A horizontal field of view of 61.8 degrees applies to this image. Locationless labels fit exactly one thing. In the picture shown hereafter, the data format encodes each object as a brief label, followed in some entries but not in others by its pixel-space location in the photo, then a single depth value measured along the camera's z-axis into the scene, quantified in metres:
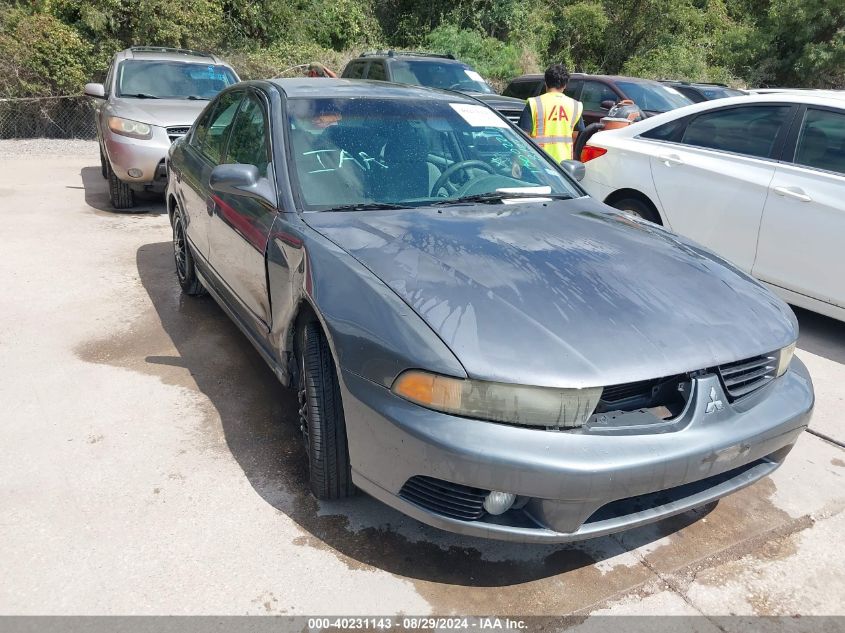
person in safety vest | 5.85
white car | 4.57
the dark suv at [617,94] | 9.80
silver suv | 7.17
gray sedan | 2.12
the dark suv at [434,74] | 9.98
